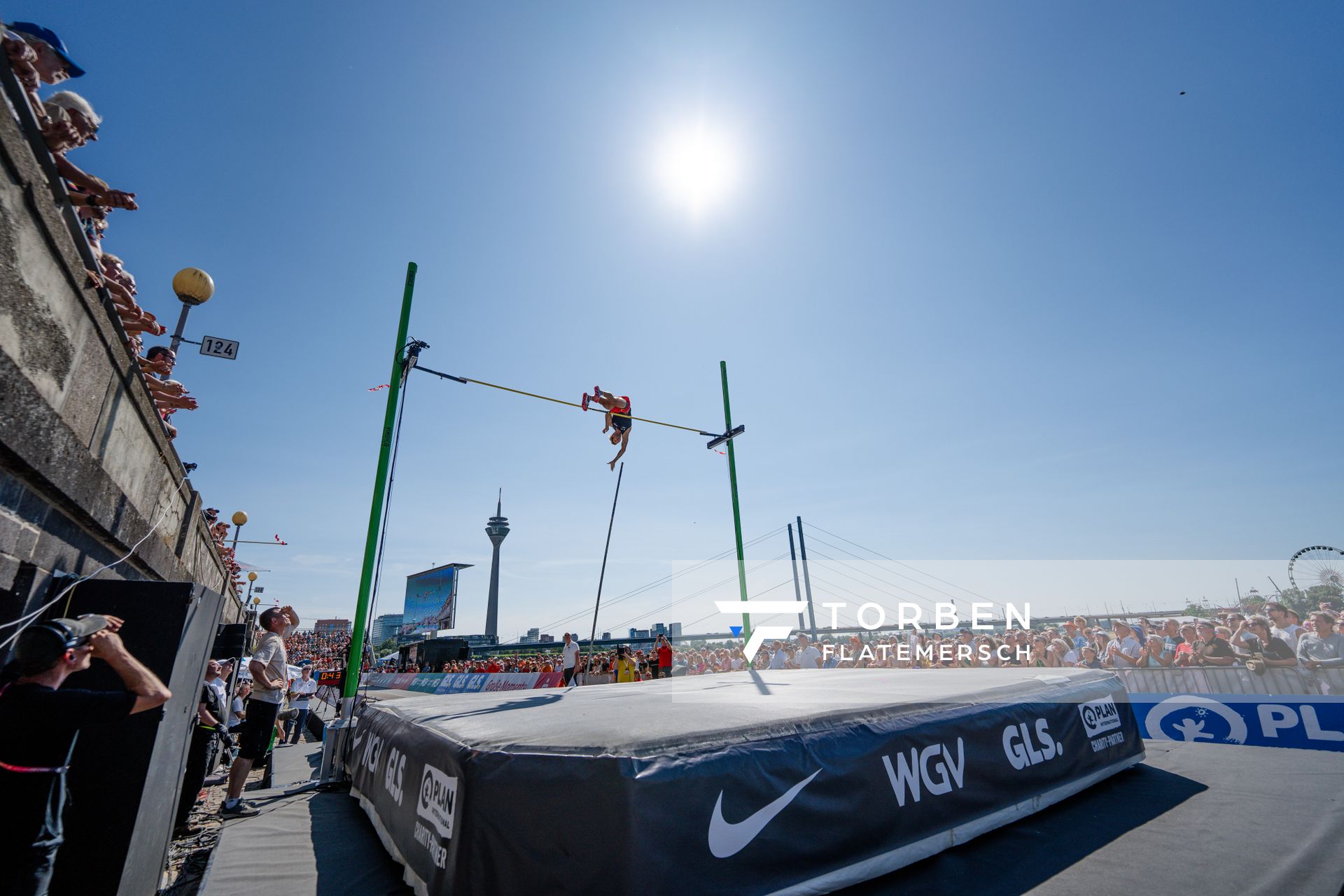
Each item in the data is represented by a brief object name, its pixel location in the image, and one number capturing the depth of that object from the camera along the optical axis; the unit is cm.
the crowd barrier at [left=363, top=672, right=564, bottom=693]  1464
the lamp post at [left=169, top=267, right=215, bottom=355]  620
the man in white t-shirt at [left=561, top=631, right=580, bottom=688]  1242
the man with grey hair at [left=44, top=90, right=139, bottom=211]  329
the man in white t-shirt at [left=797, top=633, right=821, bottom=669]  1443
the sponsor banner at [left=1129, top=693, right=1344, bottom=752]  666
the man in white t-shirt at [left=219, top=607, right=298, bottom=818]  519
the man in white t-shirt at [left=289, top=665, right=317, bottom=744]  1141
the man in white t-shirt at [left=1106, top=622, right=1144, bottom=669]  946
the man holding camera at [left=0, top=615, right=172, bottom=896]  239
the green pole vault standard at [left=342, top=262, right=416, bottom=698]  642
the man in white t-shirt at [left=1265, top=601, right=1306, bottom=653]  803
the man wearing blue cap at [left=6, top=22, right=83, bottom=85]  354
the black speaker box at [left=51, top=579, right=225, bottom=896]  295
